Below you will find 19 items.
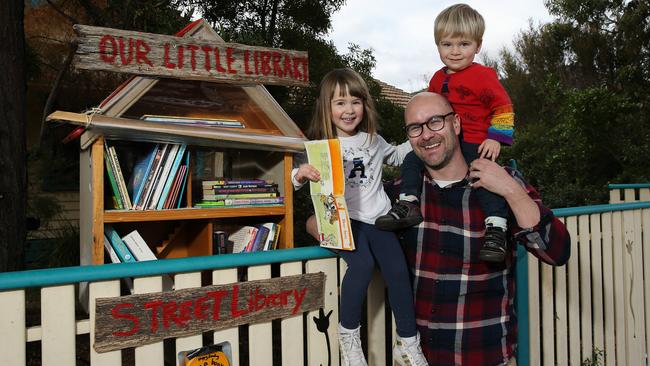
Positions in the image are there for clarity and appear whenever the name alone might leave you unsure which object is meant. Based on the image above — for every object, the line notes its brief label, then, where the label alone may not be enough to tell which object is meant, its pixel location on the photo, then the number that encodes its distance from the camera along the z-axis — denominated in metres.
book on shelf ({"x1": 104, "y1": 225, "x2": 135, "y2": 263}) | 2.65
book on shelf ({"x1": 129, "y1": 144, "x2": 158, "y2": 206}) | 2.72
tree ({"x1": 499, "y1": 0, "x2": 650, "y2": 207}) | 12.50
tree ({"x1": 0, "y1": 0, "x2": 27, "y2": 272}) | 3.92
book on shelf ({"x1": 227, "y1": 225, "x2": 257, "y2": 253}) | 3.11
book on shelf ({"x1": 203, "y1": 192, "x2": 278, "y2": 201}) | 2.98
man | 2.11
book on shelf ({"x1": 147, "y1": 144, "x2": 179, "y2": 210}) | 2.75
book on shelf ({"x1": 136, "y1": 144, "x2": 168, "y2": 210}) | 2.71
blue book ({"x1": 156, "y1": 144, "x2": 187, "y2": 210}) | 2.77
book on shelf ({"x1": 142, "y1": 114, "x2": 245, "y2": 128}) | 2.77
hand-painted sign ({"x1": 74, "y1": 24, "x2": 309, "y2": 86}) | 2.48
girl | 2.11
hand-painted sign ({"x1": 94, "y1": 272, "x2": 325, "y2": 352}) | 1.73
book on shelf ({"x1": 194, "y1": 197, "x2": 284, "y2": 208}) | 2.95
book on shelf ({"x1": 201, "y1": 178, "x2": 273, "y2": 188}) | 2.99
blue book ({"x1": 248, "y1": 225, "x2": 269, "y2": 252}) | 3.09
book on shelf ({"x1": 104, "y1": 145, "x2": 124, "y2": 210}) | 2.61
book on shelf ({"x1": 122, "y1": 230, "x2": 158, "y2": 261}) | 2.71
